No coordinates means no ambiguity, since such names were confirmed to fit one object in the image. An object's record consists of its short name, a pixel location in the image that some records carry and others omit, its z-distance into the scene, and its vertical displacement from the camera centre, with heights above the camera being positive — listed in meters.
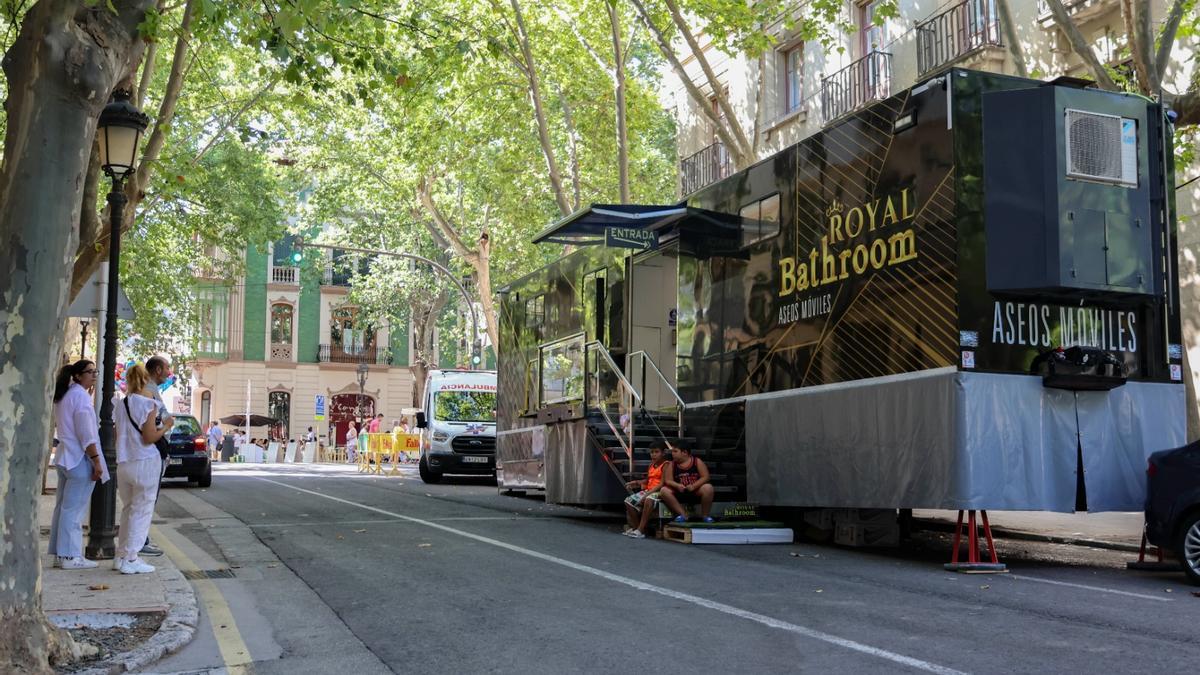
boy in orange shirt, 12.93 -0.58
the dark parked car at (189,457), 22.77 -0.27
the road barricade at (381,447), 32.97 -0.06
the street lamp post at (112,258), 10.16 +1.66
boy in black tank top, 12.75 -0.41
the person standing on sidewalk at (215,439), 40.72 +0.16
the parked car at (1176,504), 9.20 -0.42
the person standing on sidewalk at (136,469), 9.12 -0.20
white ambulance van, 25.28 +0.45
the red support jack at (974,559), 9.91 -0.94
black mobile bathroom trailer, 9.97 +1.32
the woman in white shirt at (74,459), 9.20 -0.13
